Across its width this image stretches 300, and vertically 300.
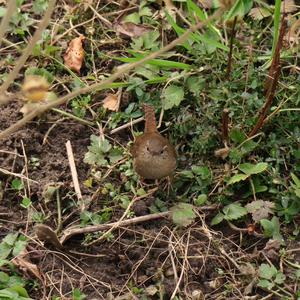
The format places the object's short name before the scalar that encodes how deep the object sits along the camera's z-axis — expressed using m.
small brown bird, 7.56
